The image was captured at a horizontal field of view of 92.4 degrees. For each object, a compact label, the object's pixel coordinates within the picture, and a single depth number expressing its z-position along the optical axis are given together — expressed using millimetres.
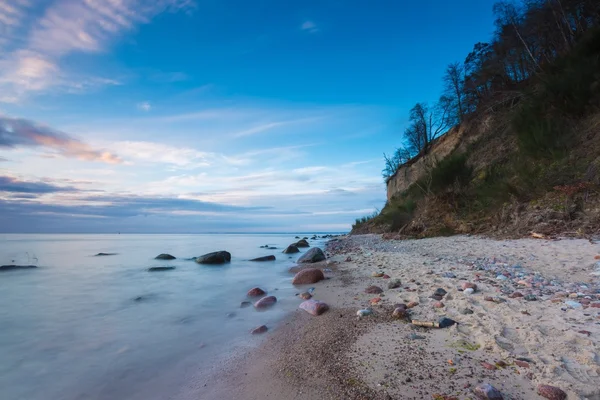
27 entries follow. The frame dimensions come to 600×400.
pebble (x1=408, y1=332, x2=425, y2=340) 2465
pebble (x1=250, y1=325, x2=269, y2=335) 3427
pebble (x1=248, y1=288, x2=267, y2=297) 5650
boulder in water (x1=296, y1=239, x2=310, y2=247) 20769
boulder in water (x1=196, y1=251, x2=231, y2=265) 11727
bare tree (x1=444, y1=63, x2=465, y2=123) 23583
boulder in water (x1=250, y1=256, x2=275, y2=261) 12269
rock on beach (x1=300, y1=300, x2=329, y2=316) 3792
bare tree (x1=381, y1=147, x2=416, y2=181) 35406
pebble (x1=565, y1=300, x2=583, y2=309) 2648
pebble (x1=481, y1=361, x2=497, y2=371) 1871
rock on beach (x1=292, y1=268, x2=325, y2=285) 6090
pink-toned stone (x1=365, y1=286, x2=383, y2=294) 4301
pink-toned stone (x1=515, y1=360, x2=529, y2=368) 1831
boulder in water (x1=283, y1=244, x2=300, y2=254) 15525
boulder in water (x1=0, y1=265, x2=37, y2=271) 10366
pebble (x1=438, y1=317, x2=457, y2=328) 2629
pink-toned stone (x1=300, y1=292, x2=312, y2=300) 4781
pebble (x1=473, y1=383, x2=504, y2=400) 1563
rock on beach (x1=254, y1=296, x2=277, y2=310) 4627
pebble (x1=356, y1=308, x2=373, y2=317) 3236
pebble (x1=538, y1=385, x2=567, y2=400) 1522
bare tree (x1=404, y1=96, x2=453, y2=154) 25328
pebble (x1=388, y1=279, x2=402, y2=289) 4395
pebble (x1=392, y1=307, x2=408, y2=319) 3002
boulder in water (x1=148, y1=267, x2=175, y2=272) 10136
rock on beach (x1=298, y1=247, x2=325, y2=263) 10203
